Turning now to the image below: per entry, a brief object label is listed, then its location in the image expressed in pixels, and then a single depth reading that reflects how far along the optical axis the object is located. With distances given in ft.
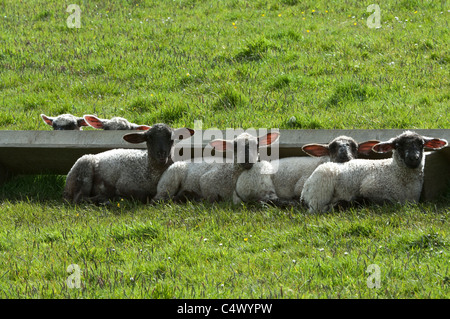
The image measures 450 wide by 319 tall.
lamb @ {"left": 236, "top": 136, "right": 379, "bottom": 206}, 58.70
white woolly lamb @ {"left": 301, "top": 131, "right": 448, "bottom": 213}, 54.60
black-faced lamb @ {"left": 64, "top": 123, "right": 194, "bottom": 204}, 64.28
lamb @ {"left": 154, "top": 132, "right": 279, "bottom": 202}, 60.64
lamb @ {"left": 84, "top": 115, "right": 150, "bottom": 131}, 71.05
